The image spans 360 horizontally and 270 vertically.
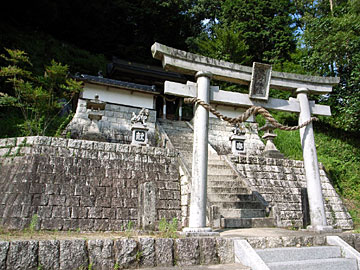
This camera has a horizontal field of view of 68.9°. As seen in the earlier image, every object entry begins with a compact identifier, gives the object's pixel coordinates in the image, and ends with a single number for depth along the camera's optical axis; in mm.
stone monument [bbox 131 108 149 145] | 11008
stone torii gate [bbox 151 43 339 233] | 5254
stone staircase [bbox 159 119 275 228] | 7031
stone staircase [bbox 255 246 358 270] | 4086
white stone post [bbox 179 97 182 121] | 19636
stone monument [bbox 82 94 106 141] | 12289
